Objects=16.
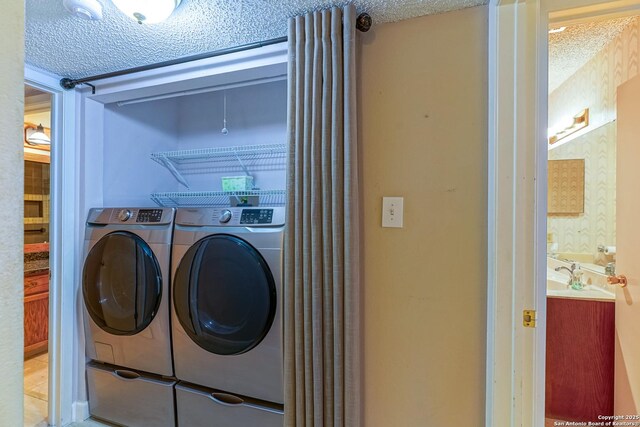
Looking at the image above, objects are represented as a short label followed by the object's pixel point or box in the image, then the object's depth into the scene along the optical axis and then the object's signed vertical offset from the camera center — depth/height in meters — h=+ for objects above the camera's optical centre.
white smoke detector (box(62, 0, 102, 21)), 1.10 +0.77
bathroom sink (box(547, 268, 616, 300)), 1.77 -0.50
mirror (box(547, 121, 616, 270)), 2.06 +0.12
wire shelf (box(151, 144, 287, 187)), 1.97 +0.38
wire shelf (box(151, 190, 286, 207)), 1.91 +0.09
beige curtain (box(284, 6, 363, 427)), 1.20 -0.08
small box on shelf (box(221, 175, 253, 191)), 1.94 +0.18
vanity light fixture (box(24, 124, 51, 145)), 2.81 +0.71
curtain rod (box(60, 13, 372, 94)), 1.22 +0.78
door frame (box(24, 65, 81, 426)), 1.75 -0.28
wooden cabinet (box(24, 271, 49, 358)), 2.73 -1.00
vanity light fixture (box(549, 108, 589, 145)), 2.19 +0.68
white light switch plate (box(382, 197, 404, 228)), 1.25 +0.00
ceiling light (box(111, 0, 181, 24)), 1.08 +0.76
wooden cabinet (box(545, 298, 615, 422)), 1.73 -0.88
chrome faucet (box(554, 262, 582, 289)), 1.96 -0.43
